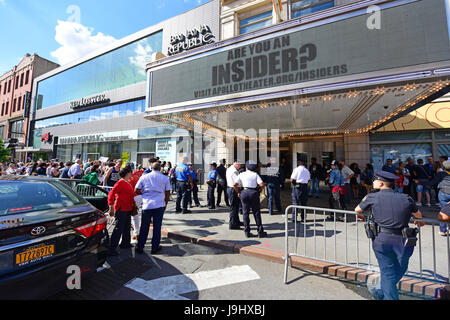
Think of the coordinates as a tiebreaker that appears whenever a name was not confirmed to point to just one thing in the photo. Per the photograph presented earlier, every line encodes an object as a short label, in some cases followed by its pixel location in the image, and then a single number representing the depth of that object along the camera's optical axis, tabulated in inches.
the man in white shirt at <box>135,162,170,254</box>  157.3
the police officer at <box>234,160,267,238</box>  185.2
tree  860.6
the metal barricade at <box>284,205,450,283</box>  121.8
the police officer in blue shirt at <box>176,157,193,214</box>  273.7
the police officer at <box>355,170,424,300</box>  91.0
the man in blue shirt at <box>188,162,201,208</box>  316.8
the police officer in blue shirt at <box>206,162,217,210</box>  299.4
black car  73.0
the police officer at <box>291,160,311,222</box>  231.9
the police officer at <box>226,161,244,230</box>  209.0
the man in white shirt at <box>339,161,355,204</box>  271.4
